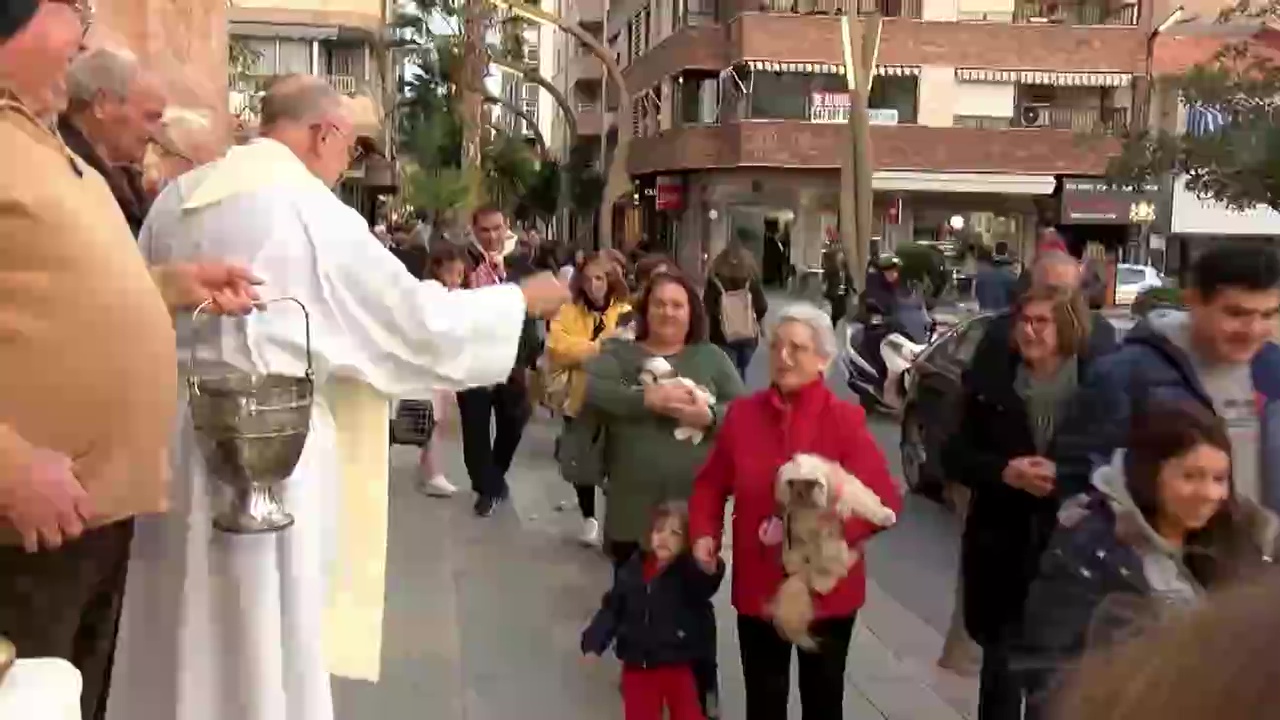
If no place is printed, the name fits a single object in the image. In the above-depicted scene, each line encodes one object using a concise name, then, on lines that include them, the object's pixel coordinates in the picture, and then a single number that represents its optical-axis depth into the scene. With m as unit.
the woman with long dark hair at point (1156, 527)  3.66
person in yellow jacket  8.61
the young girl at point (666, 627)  5.22
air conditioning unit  42.94
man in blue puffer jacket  4.06
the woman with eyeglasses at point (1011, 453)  4.91
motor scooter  14.81
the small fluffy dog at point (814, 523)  4.63
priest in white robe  3.97
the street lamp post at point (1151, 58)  41.67
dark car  10.80
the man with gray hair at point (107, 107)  4.25
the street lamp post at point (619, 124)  24.08
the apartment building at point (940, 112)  41.50
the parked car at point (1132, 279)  34.16
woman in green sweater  5.56
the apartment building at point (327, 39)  45.16
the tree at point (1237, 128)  25.36
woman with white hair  4.80
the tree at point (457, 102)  29.72
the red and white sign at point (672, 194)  48.59
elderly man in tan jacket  3.11
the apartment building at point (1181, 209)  41.50
